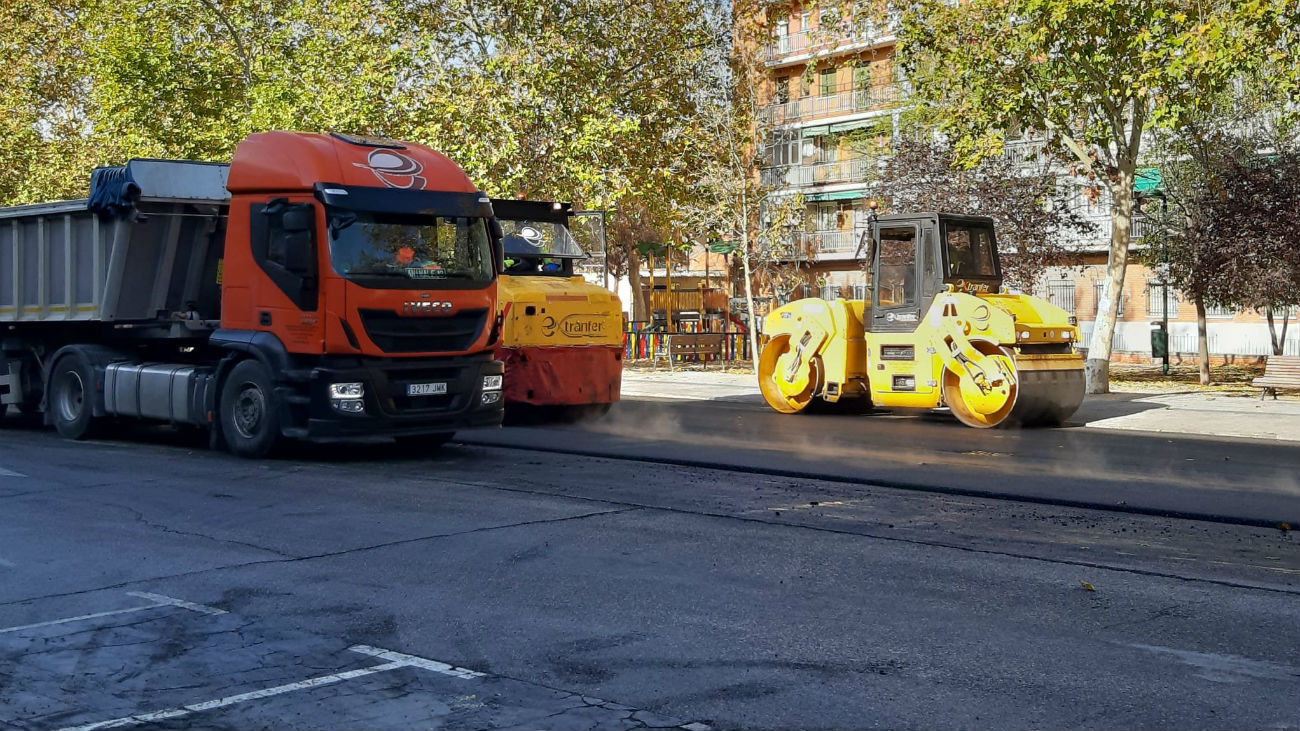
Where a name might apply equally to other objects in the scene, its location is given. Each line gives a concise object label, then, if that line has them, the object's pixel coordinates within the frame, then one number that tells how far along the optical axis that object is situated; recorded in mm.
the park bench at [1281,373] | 22500
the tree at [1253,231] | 28391
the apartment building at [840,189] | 43562
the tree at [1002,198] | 35344
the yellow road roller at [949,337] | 18328
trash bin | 36241
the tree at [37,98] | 44469
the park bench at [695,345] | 35562
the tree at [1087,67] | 21500
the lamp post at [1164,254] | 30891
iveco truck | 14227
